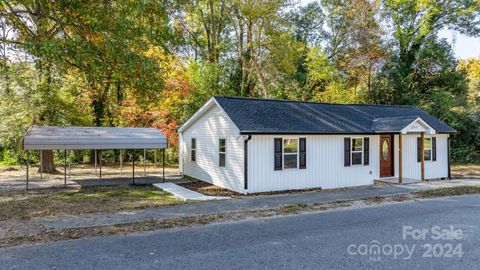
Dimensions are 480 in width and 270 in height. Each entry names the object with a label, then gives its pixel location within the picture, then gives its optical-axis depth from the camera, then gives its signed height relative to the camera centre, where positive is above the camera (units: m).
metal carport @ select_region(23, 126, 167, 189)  12.87 +0.18
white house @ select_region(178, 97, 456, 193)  12.45 -0.12
